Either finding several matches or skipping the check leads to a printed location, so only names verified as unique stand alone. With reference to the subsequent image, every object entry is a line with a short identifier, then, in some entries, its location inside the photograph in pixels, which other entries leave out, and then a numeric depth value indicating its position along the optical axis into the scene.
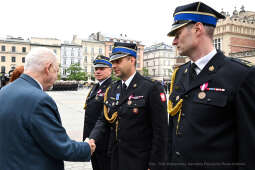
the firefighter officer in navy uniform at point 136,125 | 2.69
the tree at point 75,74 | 56.16
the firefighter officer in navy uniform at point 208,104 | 1.62
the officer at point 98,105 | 3.48
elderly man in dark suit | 1.77
